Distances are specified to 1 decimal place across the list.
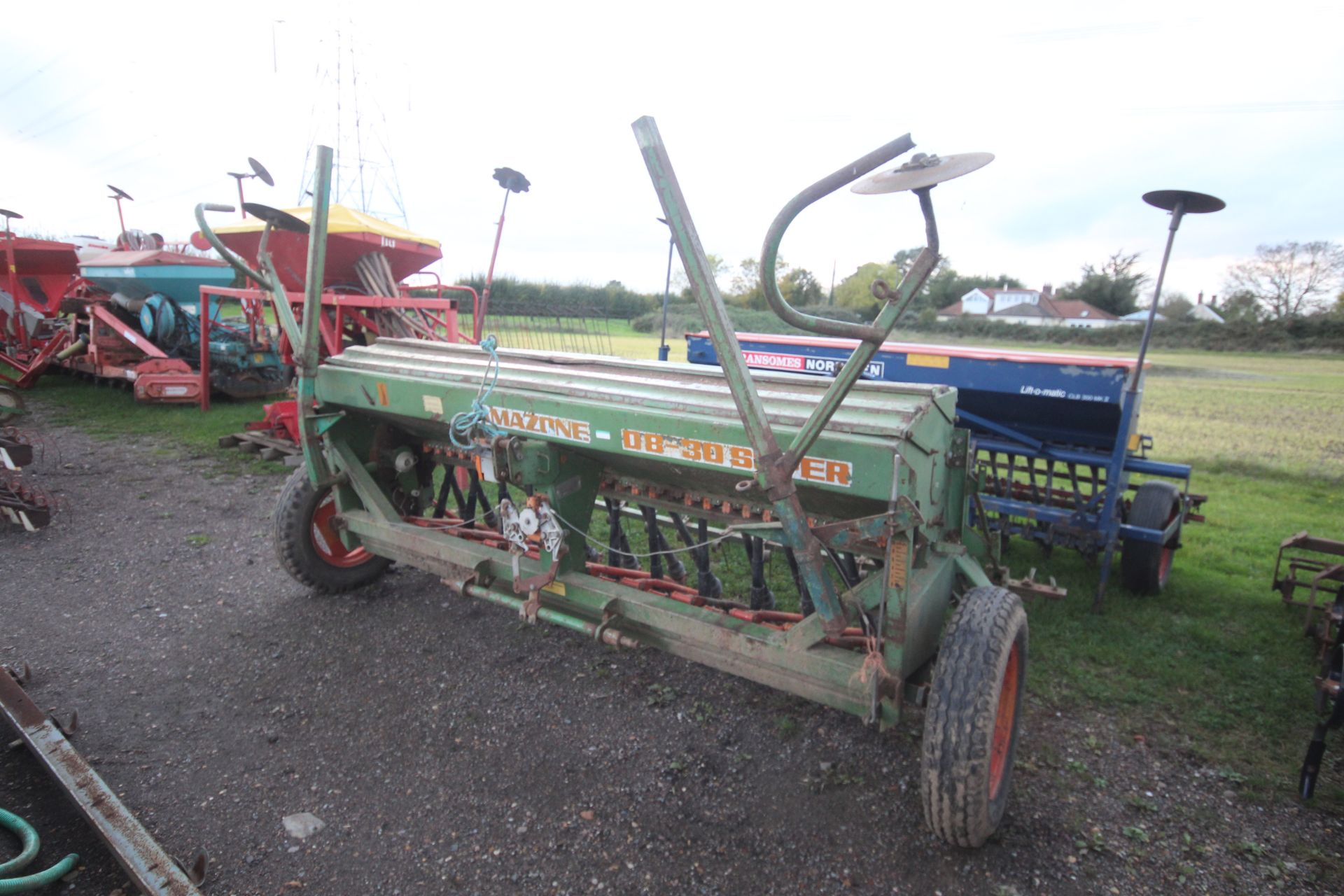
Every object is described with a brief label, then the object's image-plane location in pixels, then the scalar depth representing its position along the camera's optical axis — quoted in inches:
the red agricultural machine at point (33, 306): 451.2
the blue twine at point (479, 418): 124.1
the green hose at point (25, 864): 87.8
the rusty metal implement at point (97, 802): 87.3
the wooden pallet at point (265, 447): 307.4
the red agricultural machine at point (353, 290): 319.0
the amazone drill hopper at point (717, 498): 90.7
